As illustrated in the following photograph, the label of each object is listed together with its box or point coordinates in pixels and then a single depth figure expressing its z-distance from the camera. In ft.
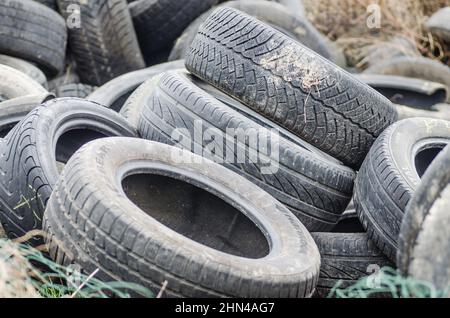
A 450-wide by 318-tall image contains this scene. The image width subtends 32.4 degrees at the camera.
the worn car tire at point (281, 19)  22.24
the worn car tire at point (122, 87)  18.70
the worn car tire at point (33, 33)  19.19
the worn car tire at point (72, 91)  19.99
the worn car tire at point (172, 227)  9.82
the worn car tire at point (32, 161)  11.98
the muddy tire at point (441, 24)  25.30
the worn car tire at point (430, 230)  9.08
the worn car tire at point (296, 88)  13.55
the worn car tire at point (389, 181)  12.50
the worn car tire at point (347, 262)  13.06
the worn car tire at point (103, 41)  20.33
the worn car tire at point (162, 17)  21.74
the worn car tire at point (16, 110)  14.96
